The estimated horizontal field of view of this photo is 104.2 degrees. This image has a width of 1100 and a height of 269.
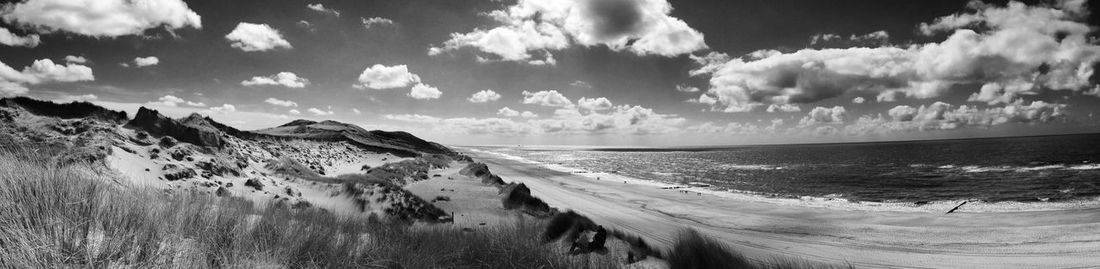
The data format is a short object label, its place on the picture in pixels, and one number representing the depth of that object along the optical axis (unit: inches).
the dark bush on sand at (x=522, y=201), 580.3
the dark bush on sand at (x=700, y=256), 264.1
